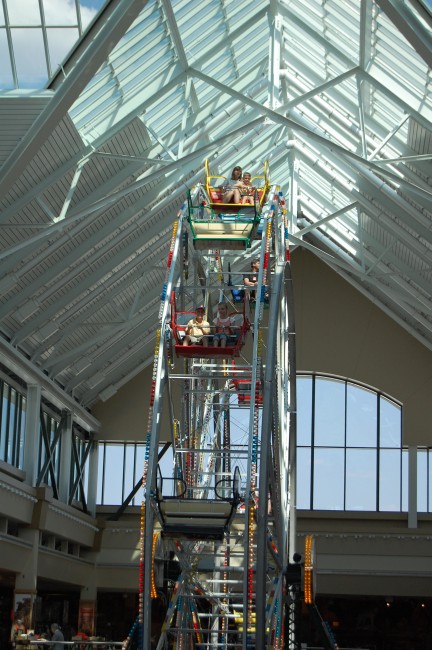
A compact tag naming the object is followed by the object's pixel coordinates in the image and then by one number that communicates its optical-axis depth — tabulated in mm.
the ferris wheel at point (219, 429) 21734
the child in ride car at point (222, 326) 25438
